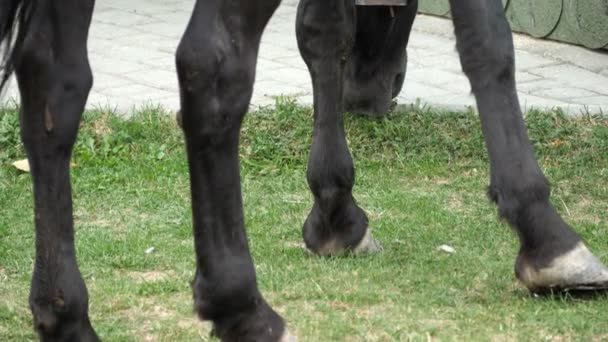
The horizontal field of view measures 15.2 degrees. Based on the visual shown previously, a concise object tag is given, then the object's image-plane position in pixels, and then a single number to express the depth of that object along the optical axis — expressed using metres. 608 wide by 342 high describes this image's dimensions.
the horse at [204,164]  5.96
